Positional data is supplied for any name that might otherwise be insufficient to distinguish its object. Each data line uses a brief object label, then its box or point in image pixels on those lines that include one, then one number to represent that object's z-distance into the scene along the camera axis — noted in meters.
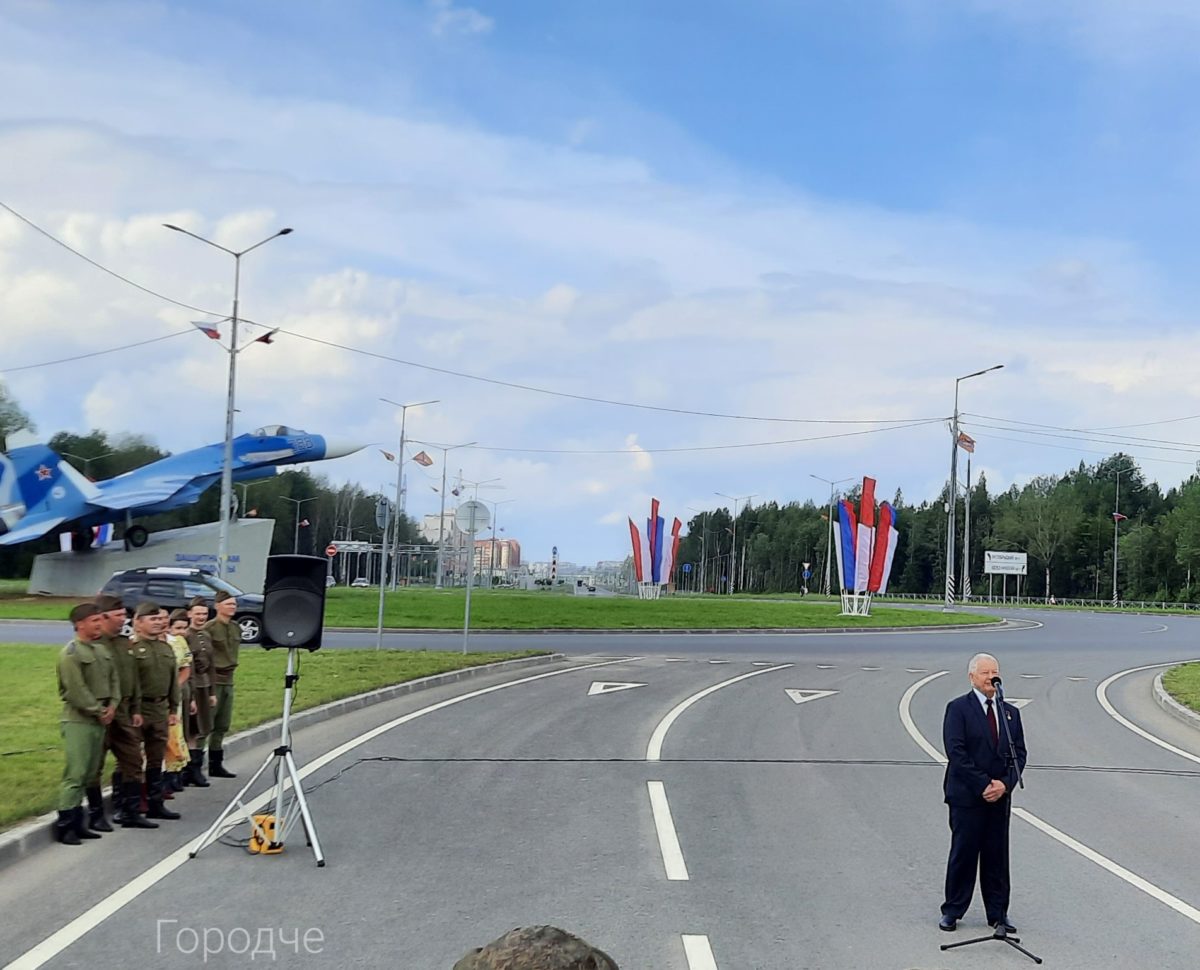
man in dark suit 6.69
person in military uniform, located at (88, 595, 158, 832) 8.84
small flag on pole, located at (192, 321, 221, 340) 35.25
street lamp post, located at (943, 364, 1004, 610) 54.53
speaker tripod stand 7.99
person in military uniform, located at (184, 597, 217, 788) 10.70
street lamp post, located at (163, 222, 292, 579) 35.69
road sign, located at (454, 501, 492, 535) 24.83
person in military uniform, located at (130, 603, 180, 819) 9.34
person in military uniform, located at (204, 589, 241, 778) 11.02
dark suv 28.02
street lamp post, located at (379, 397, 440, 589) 53.94
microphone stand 6.38
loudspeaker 8.59
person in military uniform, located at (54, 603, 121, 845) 8.30
